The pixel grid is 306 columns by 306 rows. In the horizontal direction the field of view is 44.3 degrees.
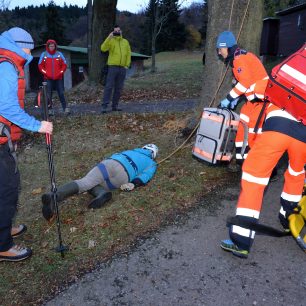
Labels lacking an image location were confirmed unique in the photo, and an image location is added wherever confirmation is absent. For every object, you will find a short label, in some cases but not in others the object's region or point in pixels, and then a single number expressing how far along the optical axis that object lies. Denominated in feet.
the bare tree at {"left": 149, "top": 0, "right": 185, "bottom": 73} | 119.39
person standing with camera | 31.40
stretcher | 12.56
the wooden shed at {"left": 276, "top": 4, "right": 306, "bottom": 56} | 97.04
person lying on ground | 15.14
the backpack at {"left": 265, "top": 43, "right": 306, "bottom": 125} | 11.27
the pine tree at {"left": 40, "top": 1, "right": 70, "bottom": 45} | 207.10
